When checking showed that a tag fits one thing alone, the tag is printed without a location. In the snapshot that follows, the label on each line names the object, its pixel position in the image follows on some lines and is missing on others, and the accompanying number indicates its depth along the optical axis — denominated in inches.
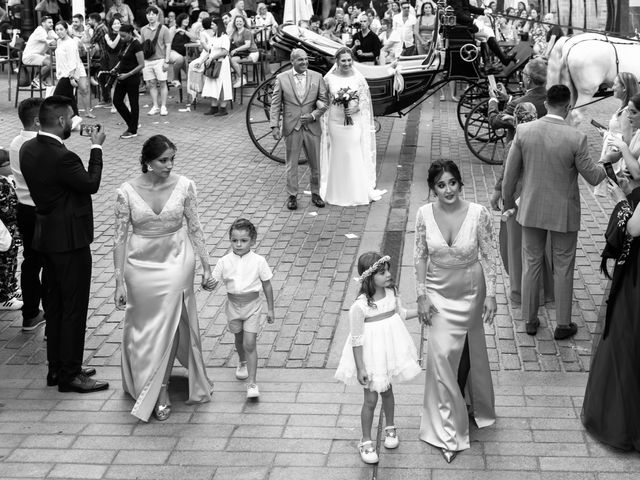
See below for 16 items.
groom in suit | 430.9
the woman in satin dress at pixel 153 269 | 238.7
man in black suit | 247.9
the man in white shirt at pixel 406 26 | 810.2
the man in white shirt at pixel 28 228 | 285.7
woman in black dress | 215.9
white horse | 474.9
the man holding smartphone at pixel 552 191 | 272.5
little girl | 211.0
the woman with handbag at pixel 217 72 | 678.5
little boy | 247.9
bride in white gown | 438.6
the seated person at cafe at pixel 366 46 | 713.6
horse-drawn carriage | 498.9
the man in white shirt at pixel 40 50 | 688.4
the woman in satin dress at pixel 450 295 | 218.4
